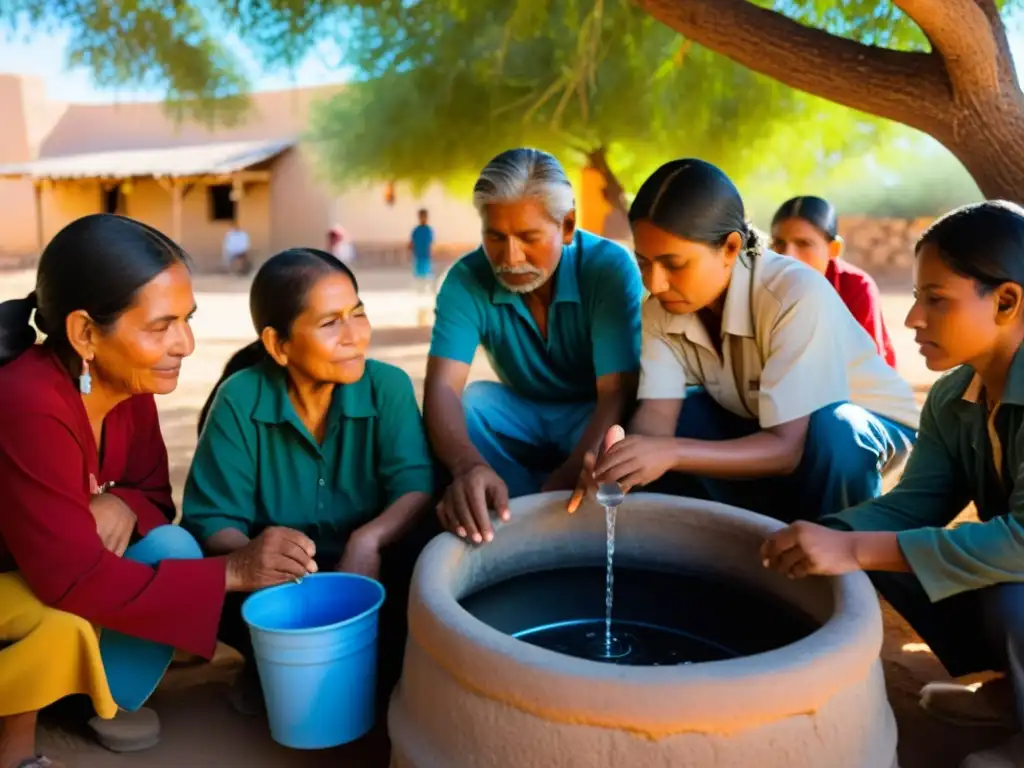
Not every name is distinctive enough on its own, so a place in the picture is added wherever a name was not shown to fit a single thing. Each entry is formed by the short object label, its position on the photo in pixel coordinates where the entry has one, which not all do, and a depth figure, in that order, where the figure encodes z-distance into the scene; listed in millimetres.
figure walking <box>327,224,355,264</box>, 16641
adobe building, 19672
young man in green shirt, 1730
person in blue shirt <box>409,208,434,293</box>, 13562
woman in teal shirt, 2191
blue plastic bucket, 1755
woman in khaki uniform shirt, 2184
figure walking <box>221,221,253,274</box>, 18375
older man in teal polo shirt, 2496
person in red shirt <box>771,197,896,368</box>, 3592
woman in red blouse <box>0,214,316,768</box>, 1786
